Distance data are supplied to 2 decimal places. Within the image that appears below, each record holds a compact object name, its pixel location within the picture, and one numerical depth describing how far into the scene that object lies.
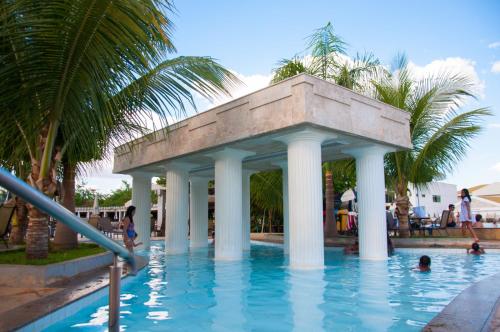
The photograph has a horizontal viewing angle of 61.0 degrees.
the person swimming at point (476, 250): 11.49
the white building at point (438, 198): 38.33
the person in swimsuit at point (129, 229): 11.28
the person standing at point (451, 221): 16.64
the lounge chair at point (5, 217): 9.06
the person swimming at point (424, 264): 8.57
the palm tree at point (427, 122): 14.28
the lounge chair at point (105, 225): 16.86
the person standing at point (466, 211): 12.25
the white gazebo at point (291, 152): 9.44
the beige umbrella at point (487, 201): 26.60
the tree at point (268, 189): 21.27
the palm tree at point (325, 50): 16.02
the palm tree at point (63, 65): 5.64
